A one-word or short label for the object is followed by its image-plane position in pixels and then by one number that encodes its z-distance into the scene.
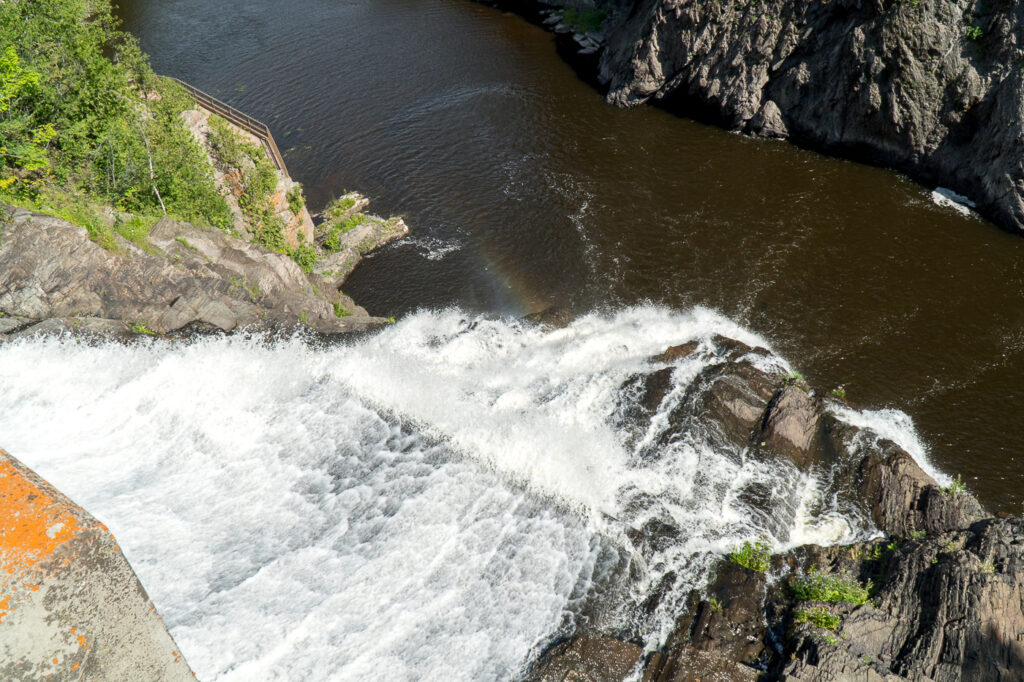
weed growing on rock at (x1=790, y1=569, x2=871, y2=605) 12.96
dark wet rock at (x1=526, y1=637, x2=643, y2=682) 12.05
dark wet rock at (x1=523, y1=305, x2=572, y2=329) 23.03
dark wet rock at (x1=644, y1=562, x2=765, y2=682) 12.13
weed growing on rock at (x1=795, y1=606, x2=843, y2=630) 12.42
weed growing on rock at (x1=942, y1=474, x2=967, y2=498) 14.79
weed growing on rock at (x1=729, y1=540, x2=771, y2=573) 13.91
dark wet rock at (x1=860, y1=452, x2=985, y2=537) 14.46
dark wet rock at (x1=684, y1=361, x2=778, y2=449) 17.03
